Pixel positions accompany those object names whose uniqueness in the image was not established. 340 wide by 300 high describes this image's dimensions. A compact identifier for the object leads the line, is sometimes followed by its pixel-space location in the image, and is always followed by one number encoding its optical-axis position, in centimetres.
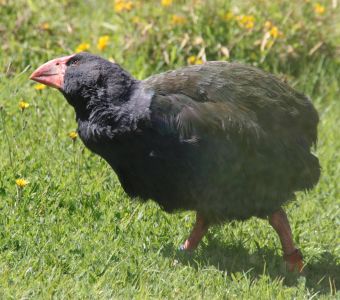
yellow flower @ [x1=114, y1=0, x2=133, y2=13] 1416
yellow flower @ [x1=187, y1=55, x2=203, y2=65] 1363
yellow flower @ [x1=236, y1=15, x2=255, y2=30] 1430
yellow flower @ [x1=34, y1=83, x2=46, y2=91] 1138
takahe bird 888
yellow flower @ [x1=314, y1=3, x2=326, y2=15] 1501
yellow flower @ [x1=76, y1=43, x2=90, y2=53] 1269
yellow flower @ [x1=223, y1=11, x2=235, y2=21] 1439
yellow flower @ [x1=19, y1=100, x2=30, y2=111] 1049
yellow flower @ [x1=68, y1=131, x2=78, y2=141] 1038
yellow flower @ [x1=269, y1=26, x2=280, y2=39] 1410
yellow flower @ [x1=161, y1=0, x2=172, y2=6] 1417
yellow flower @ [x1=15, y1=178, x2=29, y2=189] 960
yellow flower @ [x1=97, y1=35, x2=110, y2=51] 1360
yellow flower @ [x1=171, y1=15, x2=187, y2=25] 1410
